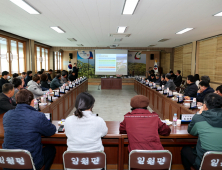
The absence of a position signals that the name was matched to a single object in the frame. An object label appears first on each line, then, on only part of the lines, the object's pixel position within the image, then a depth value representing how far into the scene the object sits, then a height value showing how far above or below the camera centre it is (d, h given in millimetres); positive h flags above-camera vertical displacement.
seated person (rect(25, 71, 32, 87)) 7098 -310
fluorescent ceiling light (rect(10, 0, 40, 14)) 3741 +1453
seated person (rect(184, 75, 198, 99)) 4391 -435
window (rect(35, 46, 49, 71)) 10922 +788
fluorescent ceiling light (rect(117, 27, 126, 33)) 6330 +1539
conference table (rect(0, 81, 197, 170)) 2205 -969
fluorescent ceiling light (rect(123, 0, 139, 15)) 3663 +1450
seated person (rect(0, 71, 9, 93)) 5636 -289
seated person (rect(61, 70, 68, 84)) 7254 -311
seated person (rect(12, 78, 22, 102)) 3685 -302
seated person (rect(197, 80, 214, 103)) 3793 -398
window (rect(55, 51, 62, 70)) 14055 +789
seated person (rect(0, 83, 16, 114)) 2908 -483
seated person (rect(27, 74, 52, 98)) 4312 -433
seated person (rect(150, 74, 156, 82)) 8170 -354
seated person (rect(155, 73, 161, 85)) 7785 -426
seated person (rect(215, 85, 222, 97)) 3280 -359
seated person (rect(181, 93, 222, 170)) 1722 -582
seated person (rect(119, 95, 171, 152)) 1772 -584
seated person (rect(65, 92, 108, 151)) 1691 -590
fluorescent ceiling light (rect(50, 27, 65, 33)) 6399 +1535
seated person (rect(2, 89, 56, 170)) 1724 -584
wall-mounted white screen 13820 +725
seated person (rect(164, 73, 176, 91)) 5523 -423
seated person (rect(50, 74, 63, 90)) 6133 -506
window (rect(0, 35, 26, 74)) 7102 +643
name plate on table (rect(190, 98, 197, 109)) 3418 -672
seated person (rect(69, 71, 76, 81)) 9070 -375
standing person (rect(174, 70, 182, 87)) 8422 -451
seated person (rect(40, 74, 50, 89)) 5246 -366
